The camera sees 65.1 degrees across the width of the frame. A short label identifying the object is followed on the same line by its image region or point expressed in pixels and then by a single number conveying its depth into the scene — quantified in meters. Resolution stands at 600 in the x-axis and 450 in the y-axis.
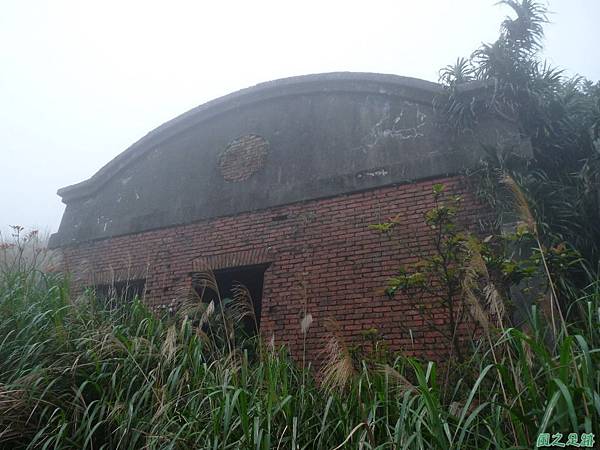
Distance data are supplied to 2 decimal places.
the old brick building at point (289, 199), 5.82
